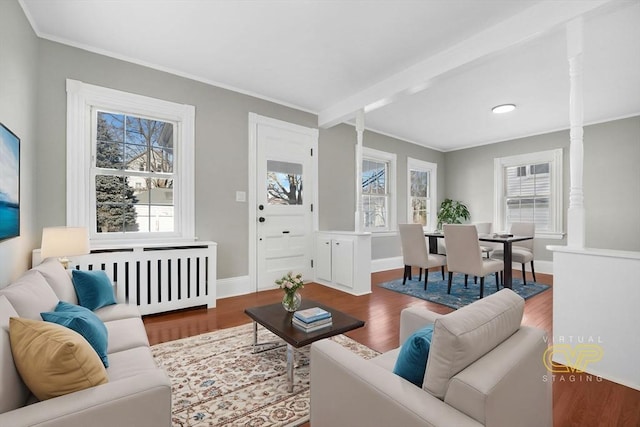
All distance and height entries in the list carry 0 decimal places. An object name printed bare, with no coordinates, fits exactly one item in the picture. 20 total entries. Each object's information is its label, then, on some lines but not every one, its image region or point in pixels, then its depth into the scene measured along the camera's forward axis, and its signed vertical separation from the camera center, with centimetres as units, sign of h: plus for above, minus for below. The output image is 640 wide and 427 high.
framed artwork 191 +20
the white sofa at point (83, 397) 89 -60
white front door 416 +23
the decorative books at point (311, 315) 194 -67
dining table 397 -44
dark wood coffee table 181 -74
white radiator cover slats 289 -61
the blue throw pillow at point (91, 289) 208 -54
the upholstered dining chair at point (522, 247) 465 -58
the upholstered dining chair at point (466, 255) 378 -53
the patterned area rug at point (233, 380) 160 -108
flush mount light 427 +153
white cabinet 402 -66
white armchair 87 -57
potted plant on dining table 666 +0
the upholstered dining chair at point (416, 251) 434 -56
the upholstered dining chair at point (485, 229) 570 -29
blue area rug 379 -107
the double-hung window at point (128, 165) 297 +53
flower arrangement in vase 212 -54
